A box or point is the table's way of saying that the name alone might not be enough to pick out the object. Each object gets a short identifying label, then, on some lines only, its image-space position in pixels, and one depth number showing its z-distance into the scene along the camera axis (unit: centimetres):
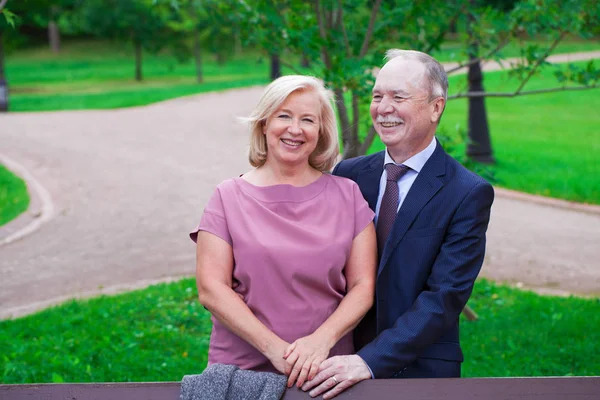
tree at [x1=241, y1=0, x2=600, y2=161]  601
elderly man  284
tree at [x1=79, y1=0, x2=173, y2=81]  3822
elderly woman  279
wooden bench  239
